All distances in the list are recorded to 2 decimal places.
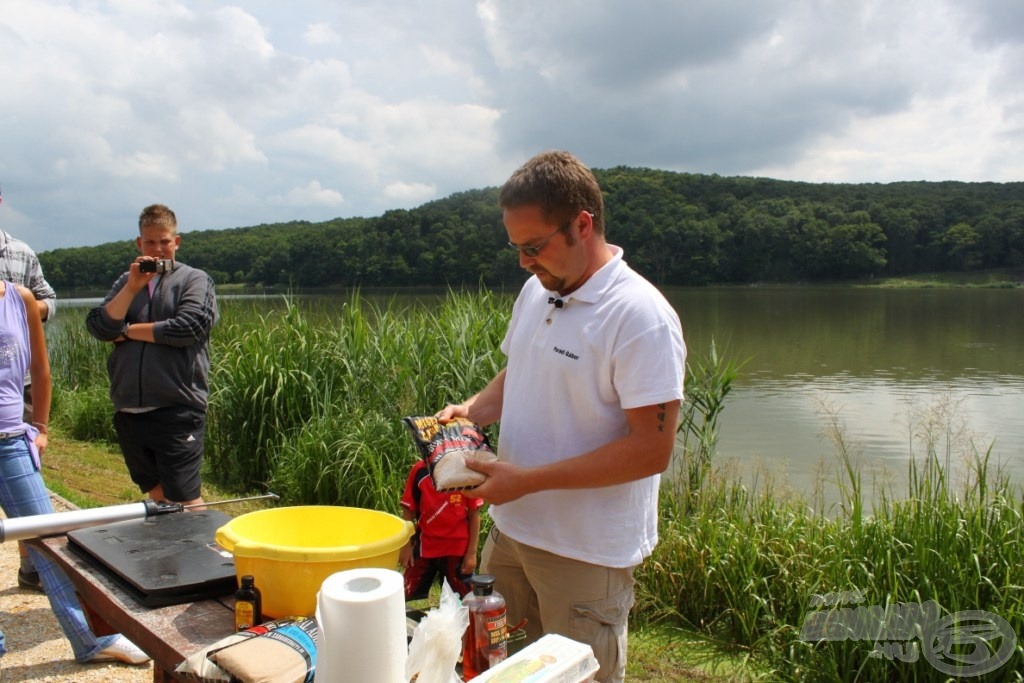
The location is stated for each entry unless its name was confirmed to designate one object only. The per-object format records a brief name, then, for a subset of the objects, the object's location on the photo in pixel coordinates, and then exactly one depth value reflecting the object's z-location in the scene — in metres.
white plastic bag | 1.31
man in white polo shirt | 1.89
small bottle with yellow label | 1.62
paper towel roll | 1.22
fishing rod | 2.02
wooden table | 1.61
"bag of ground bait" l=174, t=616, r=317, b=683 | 1.38
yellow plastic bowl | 1.61
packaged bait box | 1.33
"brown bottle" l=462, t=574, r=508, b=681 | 1.56
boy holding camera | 3.88
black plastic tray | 1.82
